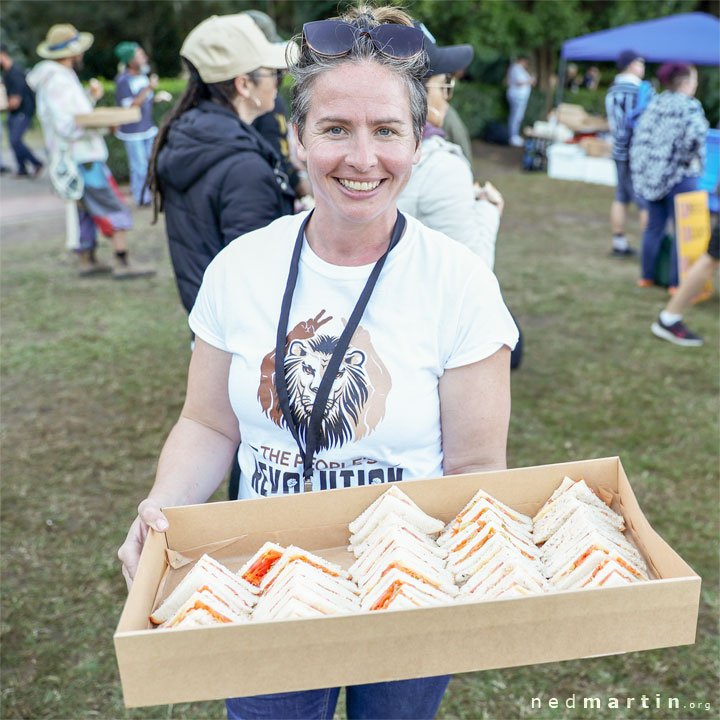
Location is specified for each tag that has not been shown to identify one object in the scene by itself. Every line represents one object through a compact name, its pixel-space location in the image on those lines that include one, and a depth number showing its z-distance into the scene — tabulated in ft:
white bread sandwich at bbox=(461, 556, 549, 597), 4.96
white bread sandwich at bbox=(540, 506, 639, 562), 5.34
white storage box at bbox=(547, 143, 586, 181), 45.83
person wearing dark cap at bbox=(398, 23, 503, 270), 9.77
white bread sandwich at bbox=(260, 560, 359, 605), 5.08
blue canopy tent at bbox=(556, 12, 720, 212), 39.68
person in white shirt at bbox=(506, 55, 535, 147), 59.93
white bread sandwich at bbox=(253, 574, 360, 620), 4.75
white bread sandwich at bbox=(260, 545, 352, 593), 5.38
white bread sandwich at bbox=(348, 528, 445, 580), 5.35
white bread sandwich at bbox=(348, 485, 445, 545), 5.64
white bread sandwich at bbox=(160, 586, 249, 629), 4.77
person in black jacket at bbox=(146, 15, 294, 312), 9.86
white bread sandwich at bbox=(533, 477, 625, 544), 5.62
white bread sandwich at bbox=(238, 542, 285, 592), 5.48
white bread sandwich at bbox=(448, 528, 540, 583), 5.32
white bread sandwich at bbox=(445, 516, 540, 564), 5.49
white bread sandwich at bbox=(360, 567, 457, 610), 4.90
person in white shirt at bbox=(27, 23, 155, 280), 24.97
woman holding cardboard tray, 5.48
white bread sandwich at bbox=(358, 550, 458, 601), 5.11
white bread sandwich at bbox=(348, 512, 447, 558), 5.50
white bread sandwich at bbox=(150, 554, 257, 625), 5.07
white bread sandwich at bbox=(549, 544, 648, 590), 4.96
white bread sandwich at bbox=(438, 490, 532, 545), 5.70
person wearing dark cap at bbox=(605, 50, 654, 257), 28.17
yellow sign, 23.88
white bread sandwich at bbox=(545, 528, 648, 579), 5.10
